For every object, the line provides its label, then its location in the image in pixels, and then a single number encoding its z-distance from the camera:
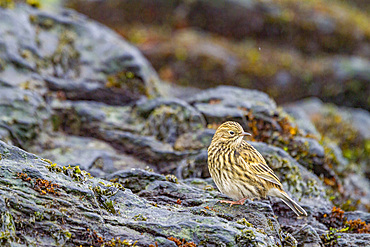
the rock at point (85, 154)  23.12
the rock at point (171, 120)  25.44
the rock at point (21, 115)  23.33
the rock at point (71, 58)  28.09
